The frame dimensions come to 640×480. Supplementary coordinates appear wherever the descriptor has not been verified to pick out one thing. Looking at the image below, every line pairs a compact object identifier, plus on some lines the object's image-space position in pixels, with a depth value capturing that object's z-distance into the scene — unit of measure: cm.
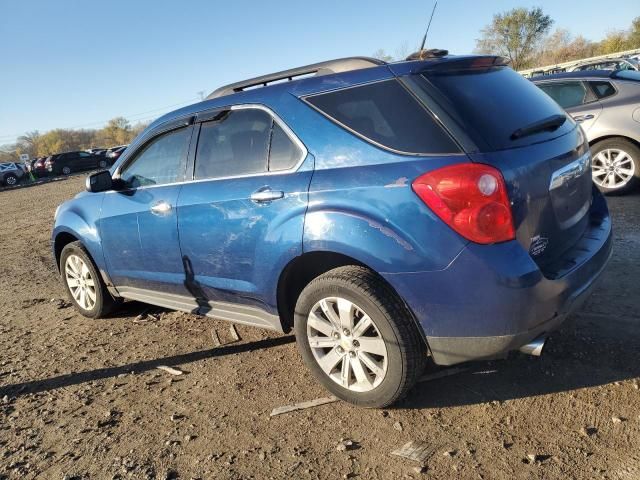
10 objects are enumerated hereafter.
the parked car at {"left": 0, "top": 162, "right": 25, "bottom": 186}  3383
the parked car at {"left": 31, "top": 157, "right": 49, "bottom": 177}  3772
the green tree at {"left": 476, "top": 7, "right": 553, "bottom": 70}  5259
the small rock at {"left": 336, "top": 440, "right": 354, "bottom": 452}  249
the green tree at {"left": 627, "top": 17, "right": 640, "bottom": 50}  5388
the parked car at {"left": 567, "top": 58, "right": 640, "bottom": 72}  1712
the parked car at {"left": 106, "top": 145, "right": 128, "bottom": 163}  3942
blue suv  227
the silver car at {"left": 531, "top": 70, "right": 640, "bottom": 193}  612
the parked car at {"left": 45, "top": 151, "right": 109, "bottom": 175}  3769
